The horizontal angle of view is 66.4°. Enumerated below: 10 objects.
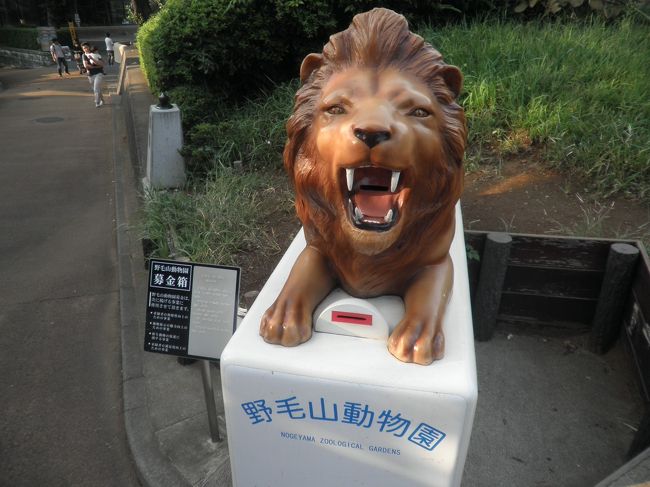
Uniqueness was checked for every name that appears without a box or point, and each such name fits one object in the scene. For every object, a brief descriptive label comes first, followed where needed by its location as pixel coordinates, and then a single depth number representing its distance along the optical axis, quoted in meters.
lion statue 1.54
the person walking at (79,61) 18.14
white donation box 1.61
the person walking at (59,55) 16.67
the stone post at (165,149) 5.21
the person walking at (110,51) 18.98
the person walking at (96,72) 11.59
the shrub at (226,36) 5.60
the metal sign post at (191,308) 2.16
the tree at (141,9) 14.98
